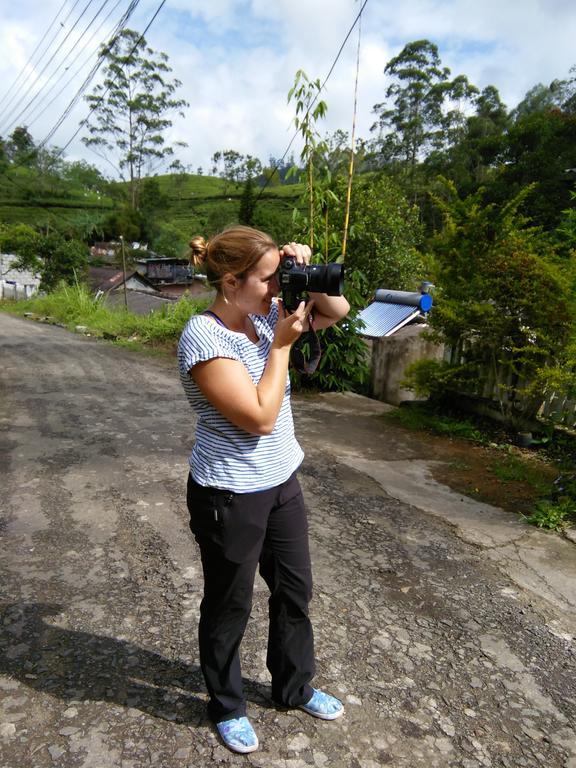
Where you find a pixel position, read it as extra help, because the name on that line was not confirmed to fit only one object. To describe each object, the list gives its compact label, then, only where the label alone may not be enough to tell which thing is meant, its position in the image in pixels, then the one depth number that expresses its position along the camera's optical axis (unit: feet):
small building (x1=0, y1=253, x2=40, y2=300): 104.27
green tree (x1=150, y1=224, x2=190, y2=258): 143.74
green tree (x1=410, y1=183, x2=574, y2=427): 16.22
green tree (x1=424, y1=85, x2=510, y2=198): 91.35
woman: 5.32
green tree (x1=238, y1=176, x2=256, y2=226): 107.98
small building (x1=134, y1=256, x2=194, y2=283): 109.60
